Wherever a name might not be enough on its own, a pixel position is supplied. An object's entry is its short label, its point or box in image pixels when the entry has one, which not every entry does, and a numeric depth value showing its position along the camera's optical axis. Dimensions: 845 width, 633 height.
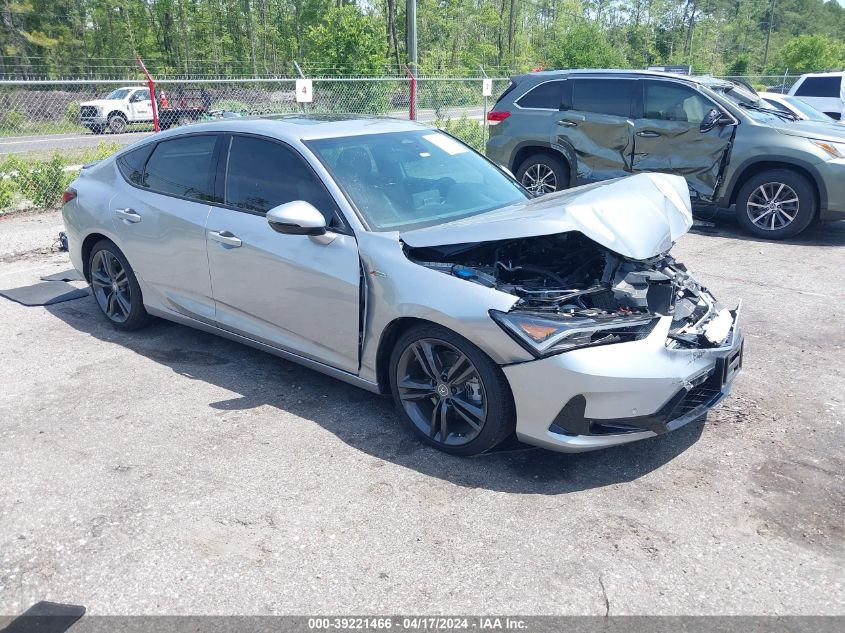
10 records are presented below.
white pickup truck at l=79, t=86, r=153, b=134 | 18.55
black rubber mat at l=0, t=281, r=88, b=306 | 6.30
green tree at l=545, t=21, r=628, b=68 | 40.03
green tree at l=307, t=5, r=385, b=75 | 28.45
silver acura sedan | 3.31
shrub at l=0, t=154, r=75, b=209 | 9.94
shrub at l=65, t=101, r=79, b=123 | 14.20
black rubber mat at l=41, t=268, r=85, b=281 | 6.95
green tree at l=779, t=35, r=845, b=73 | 46.09
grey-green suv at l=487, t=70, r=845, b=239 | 8.29
